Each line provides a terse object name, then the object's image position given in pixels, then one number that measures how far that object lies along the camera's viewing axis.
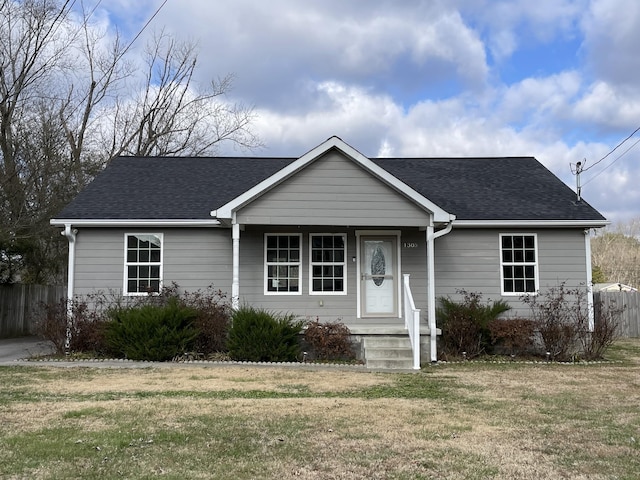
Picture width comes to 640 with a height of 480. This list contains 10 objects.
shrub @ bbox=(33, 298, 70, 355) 12.05
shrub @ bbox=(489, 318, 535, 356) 11.98
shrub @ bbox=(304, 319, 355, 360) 11.59
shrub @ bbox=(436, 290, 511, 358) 12.13
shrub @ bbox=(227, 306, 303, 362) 11.28
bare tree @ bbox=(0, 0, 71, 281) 17.61
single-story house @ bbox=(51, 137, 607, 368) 13.09
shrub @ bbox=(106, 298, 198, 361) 11.26
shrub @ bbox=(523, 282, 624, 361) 12.01
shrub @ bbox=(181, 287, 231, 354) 11.67
